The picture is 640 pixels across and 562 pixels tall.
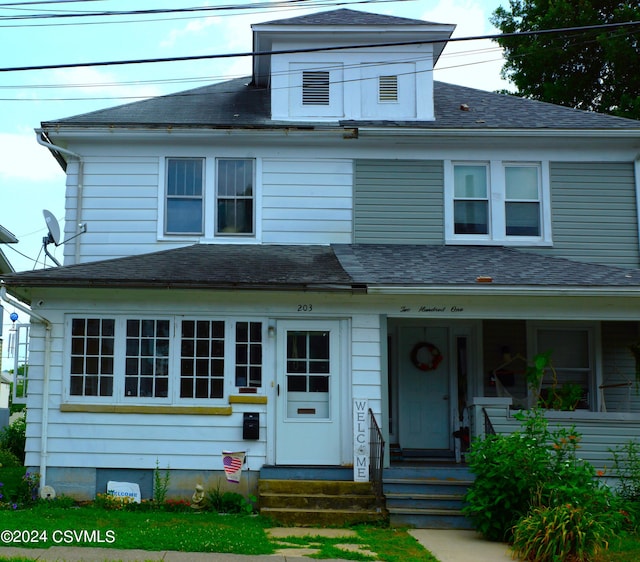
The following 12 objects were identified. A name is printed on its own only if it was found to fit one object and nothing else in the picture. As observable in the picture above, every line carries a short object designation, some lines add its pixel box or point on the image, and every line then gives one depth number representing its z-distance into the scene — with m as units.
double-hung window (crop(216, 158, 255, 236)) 13.14
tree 23.12
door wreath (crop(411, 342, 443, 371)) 13.02
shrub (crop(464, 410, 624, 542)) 8.38
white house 10.84
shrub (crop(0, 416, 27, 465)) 14.51
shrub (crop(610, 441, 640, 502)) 10.31
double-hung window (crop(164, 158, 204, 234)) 13.09
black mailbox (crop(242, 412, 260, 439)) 10.77
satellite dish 12.37
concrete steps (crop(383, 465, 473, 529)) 9.90
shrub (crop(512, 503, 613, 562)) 7.79
